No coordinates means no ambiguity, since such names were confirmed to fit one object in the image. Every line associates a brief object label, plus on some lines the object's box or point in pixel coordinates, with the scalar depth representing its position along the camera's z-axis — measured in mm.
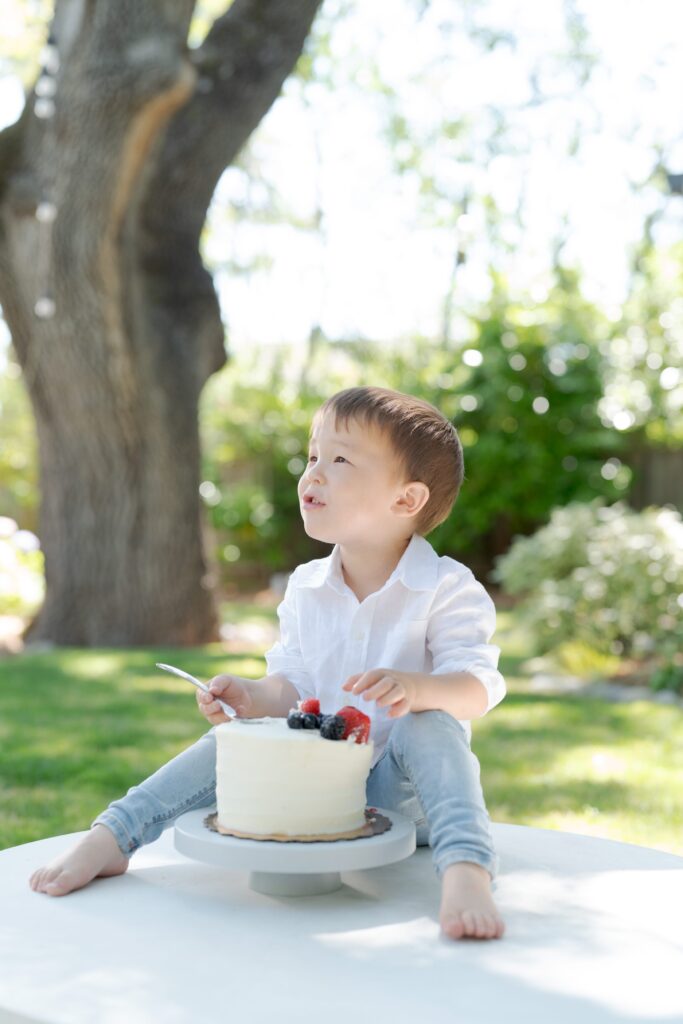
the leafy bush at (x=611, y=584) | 6980
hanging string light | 7094
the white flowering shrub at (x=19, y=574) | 9859
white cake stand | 1742
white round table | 1436
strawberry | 1873
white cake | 1811
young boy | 1946
